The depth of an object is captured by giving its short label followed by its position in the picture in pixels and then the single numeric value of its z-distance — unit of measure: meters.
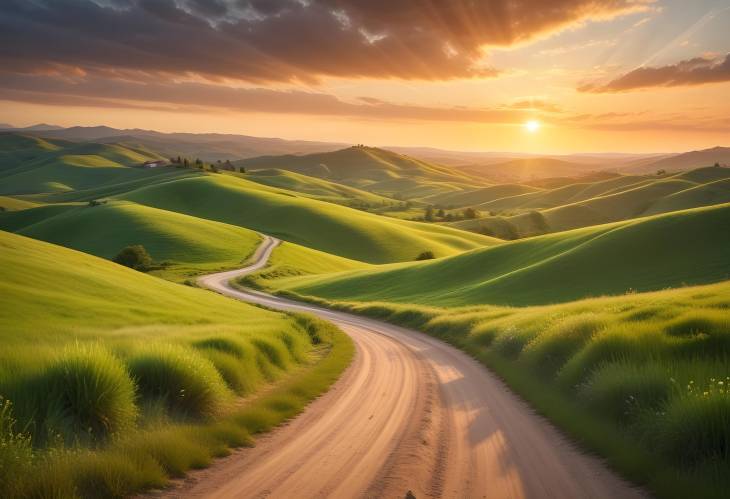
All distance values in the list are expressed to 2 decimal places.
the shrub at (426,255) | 105.88
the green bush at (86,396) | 10.81
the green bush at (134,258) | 75.19
